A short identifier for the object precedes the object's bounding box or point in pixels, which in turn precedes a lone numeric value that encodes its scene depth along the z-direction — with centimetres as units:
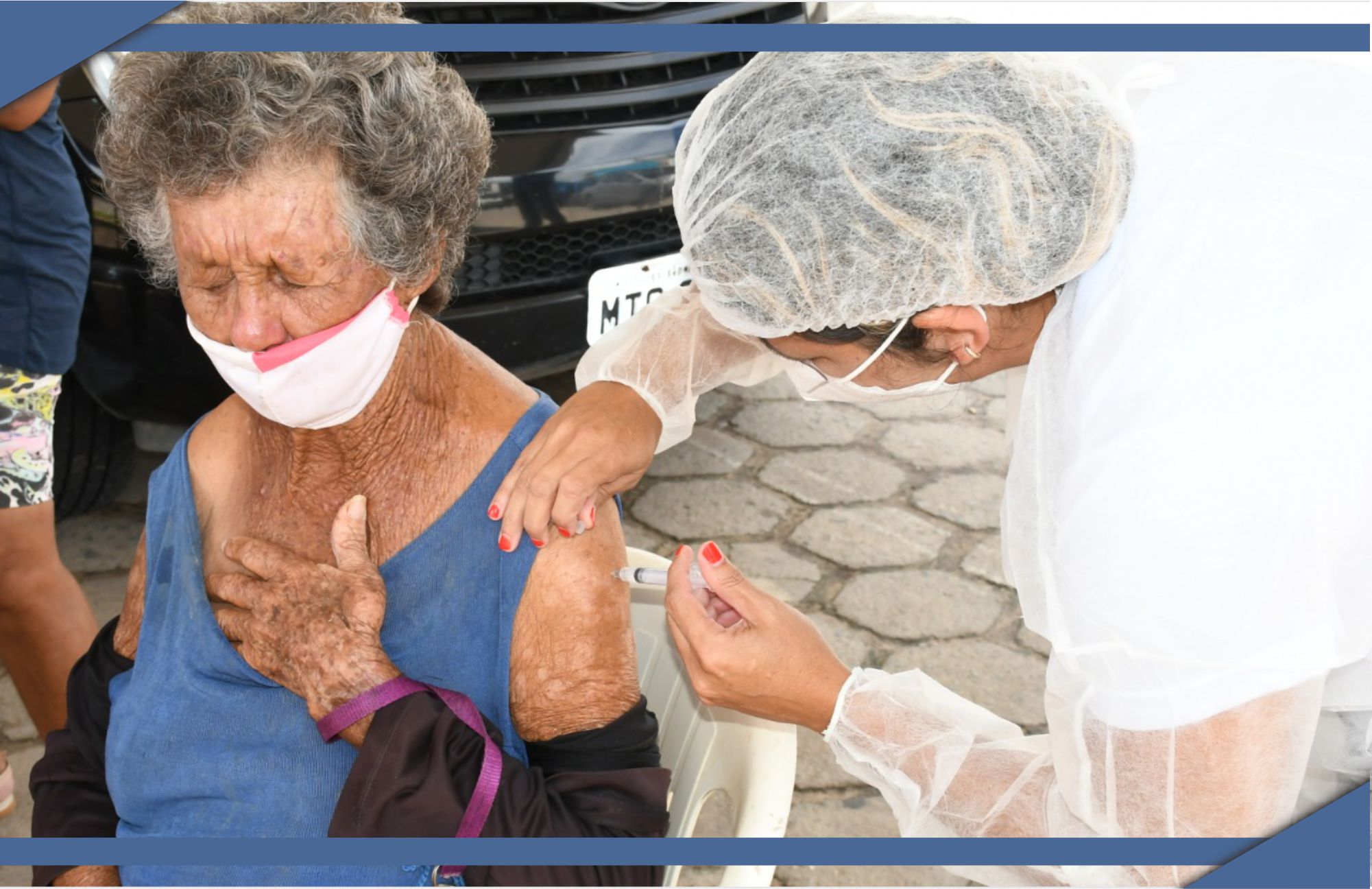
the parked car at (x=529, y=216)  369
